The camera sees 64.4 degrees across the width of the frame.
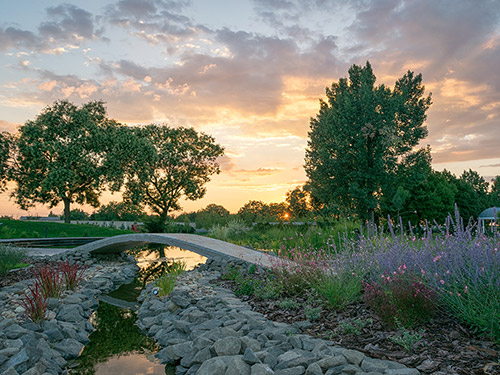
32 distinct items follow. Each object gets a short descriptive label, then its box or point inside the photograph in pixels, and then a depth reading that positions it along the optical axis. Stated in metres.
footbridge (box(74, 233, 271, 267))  9.63
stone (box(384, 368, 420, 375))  3.23
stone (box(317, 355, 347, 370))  3.48
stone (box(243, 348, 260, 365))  3.81
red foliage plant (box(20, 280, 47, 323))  5.71
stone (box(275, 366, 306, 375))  3.52
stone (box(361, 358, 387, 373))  3.37
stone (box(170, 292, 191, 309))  6.61
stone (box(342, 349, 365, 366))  3.53
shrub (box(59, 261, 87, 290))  8.10
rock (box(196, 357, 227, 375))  3.82
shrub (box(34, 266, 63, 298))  6.89
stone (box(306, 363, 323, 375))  3.41
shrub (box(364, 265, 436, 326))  4.25
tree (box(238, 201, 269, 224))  38.59
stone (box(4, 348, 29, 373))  4.13
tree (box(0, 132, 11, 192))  25.08
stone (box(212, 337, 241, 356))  4.14
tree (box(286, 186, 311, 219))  34.41
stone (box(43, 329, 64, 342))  5.33
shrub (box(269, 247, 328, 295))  6.06
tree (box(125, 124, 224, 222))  27.70
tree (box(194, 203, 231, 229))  27.07
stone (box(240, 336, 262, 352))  4.14
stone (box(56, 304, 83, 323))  6.26
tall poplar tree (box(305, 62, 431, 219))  21.80
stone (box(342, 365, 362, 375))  3.37
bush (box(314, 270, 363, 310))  5.13
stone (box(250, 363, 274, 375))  3.59
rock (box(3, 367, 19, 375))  3.92
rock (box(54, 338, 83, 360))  5.17
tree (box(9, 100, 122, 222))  24.42
